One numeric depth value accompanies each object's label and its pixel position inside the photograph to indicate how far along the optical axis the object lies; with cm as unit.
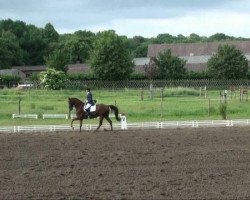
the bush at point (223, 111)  3456
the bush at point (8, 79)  7951
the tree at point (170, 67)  7544
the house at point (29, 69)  11596
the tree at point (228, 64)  7312
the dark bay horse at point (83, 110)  2802
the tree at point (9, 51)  11629
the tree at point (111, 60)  7200
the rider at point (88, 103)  2783
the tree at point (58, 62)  7988
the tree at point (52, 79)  6222
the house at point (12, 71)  9969
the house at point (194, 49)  10122
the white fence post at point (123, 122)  2917
